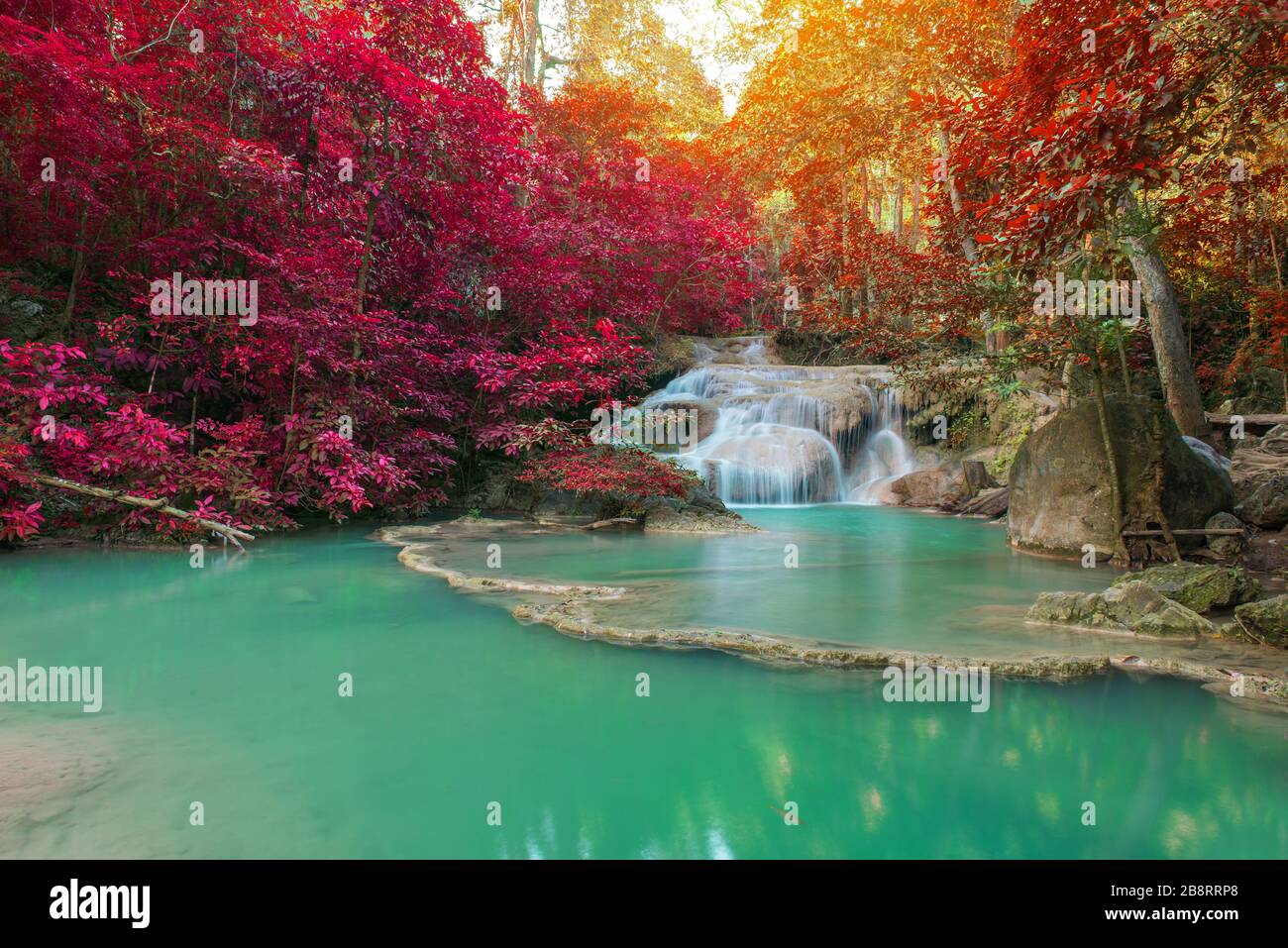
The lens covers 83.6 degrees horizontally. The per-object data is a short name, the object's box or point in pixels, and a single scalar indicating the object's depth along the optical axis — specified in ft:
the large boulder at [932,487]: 40.34
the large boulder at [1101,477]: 22.06
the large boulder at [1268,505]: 23.94
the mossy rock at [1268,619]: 12.33
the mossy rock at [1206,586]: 14.65
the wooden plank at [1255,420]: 34.55
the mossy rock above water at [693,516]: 30.33
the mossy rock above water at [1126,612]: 13.38
